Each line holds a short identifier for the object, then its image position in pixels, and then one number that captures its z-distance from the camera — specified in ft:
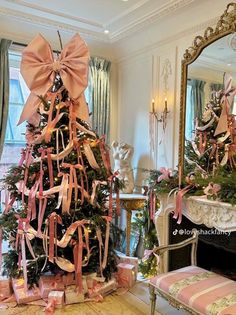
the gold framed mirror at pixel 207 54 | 8.73
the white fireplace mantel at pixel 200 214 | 7.76
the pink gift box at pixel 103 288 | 9.01
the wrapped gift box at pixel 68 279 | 8.91
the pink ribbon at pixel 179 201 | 8.96
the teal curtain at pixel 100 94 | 13.69
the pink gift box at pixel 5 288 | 8.92
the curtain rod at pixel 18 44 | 11.87
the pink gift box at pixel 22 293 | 8.48
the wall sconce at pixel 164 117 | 11.38
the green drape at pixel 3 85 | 11.44
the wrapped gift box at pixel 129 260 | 10.42
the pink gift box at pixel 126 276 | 9.84
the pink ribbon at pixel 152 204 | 10.32
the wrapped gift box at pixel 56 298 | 8.32
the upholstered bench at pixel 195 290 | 6.13
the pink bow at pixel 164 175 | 9.61
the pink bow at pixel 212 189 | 7.84
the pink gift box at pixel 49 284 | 8.64
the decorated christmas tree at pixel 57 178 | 8.60
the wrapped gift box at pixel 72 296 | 8.59
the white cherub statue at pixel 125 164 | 12.26
